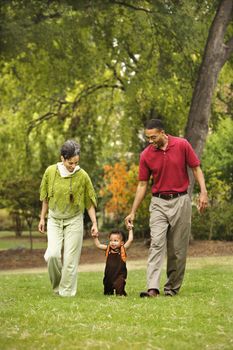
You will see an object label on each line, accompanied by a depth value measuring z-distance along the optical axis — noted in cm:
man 1409
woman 1452
